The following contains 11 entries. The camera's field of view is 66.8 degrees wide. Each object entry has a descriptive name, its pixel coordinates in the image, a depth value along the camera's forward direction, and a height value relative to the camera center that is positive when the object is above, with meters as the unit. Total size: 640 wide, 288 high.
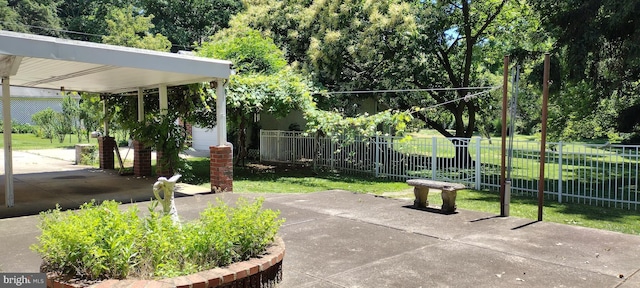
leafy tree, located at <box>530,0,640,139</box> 10.70 +2.12
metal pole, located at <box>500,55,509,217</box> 7.64 -0.05
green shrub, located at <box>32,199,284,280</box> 3.76 -0.91
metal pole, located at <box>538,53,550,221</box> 7.30 -0.04
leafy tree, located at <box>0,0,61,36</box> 39.66 +9.84
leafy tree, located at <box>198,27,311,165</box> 12.90 +1.34
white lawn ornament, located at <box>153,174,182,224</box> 4.63 -0.58
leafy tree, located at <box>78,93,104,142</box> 21.50 +0.71
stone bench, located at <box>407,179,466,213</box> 8.20 -1.08
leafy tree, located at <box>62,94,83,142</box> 26.17 +0.99
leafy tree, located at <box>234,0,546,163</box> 15.58 +2.96
